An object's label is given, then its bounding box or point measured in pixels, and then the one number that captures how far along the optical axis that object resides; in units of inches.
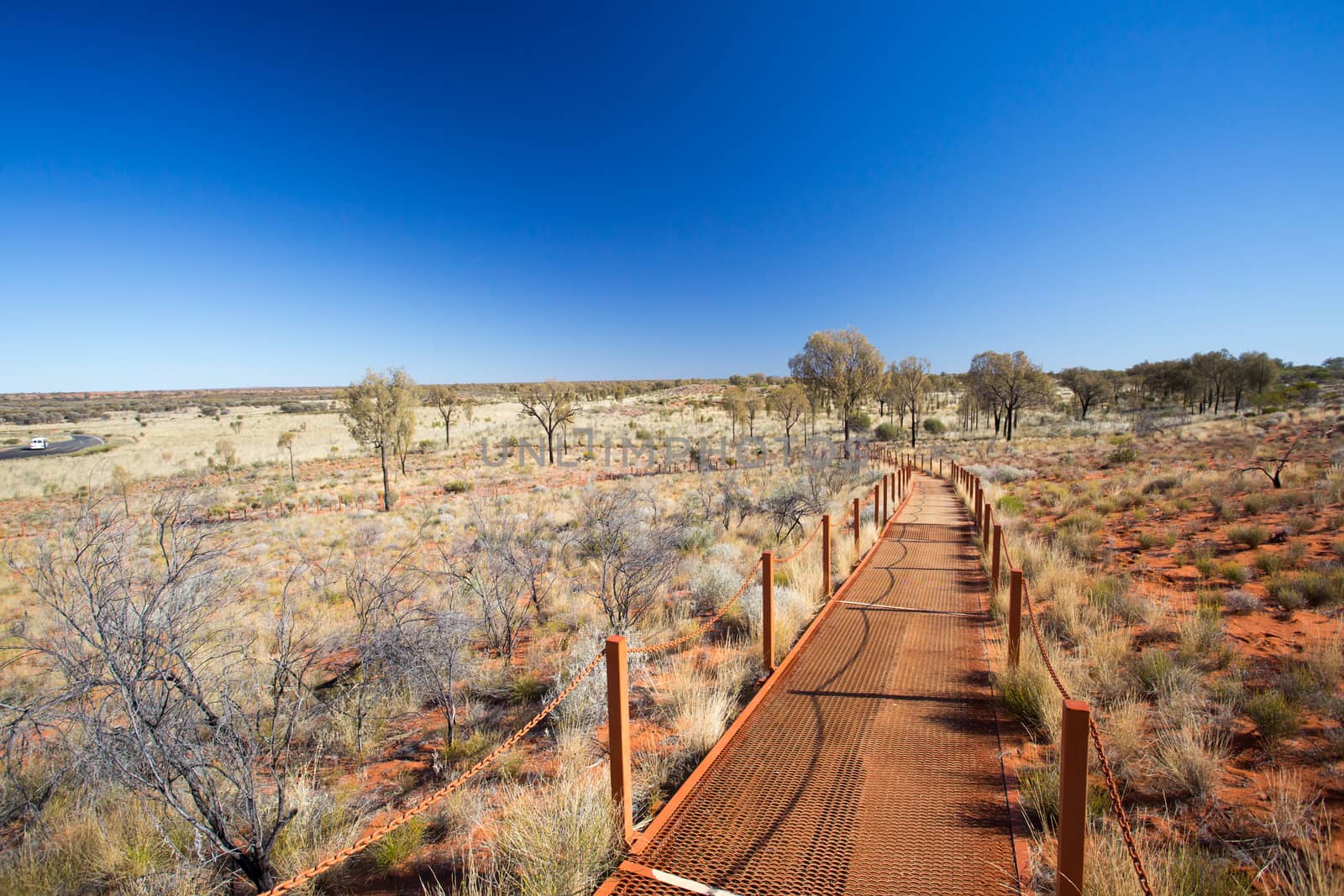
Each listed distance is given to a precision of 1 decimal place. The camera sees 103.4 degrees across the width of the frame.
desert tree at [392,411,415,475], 893.8
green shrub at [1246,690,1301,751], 164.7
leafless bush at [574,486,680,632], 286.4
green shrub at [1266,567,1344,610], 272.5
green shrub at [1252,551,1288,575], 323.3
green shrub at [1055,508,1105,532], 482.9
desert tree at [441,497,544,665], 281.1
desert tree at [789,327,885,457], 1472.7
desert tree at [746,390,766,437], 1760.2
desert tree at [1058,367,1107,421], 2006.6
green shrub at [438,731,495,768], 188.1
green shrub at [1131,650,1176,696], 198.7
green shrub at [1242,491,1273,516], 459.8
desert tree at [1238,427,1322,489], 526.6
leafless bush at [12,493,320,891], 122.2
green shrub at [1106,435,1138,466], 882.8
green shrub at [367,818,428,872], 137.0
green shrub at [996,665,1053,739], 177.5
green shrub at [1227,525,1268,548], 379.2
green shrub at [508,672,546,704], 232.5
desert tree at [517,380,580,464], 1363.2
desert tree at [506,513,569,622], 311.6
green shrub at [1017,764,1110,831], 131.5
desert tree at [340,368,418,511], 855.1
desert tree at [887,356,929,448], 1706.4
